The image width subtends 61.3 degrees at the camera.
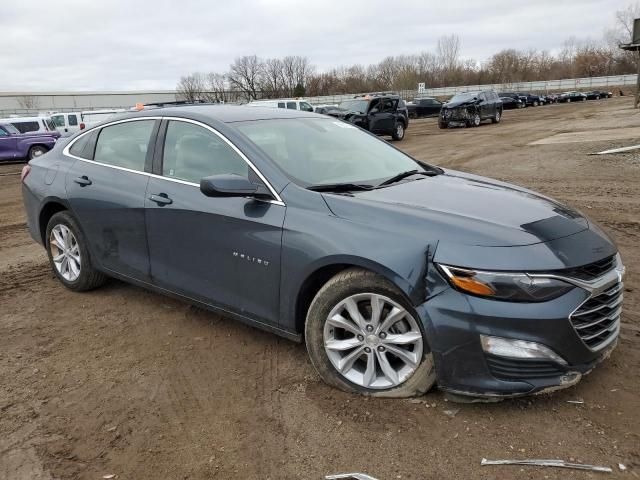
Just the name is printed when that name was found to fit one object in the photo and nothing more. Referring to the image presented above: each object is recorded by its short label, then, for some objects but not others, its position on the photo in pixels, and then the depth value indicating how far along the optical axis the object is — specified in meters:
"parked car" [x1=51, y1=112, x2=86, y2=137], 25.99
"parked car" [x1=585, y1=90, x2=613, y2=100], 63.72
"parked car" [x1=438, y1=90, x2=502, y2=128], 25.53
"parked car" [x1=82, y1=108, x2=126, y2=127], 24.39
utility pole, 27.91
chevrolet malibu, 2.64
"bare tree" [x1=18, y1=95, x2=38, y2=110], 72.38
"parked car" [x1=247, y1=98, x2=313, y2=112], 26.53
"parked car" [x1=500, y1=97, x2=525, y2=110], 49.22
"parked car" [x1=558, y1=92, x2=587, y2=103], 61.28
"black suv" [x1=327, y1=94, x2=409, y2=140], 20.44
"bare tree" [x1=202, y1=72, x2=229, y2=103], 87.27
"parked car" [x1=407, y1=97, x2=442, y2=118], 40.03
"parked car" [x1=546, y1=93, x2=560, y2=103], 60.09
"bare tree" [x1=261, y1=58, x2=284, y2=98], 89.17
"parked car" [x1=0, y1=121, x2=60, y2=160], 18.25
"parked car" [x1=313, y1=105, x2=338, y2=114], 24.00
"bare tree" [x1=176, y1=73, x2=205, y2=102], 86.42
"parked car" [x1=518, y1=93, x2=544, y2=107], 52.16
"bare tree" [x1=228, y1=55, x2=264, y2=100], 86.94
